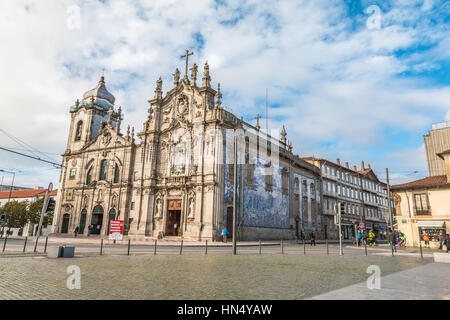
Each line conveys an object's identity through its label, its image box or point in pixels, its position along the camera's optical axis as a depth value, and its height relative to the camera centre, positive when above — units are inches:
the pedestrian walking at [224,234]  1119.6 -17.8
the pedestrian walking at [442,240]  933.6 -19.1
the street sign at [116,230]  792.3 -8.3
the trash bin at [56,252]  506.6 -44.1
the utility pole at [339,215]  692.4 +36.9
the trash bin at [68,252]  511.2 -43.8
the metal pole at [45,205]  604.7 +41.5
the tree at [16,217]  2293.3 +59.8
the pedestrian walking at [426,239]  1073.4 -19.7
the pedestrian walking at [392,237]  762.3 -10.9
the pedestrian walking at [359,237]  1167.2 -19.4
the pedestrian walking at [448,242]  775.8 -21.0
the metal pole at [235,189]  665.0 +94.2
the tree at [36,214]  2125.9 +80.2
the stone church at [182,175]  1259.8 +260.4
